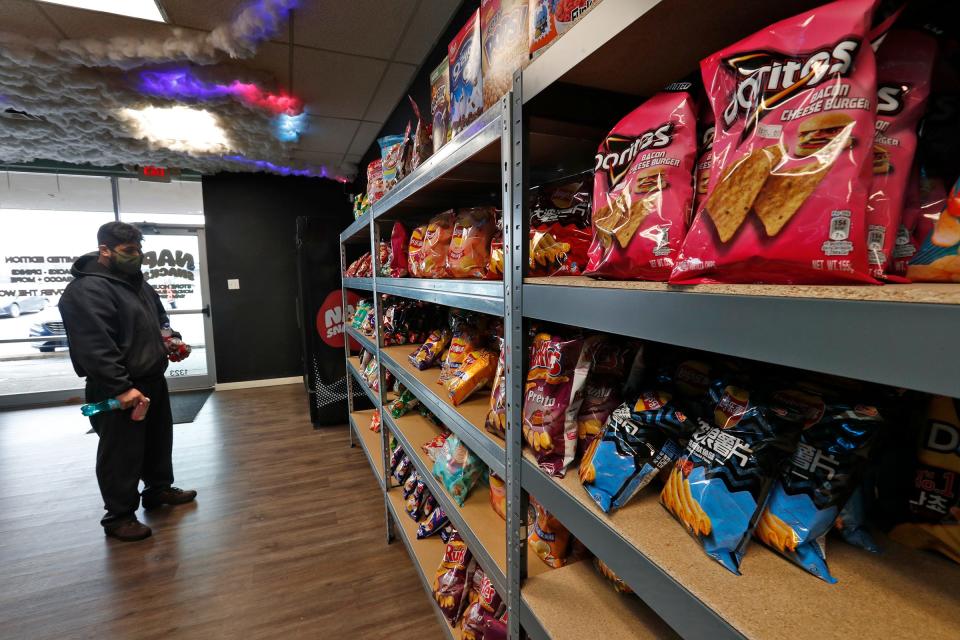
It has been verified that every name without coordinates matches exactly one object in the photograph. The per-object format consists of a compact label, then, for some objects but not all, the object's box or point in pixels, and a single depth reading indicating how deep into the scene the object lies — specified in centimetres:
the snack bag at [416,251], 161
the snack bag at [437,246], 147
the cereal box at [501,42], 92
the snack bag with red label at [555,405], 80
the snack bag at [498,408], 99
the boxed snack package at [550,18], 75
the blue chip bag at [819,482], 51
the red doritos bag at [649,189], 60
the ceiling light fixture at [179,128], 336
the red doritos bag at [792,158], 40
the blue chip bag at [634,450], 66
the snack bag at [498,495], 127
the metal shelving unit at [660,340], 34
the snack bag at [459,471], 136
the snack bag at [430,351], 179
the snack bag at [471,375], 132
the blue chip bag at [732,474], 53
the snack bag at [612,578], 83
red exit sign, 483
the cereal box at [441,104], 136
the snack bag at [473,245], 126
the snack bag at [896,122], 43
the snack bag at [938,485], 51
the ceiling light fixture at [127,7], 215
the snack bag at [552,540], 97
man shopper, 215
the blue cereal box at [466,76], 113
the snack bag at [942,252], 40
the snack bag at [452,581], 146
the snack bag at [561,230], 89
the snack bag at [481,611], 127
